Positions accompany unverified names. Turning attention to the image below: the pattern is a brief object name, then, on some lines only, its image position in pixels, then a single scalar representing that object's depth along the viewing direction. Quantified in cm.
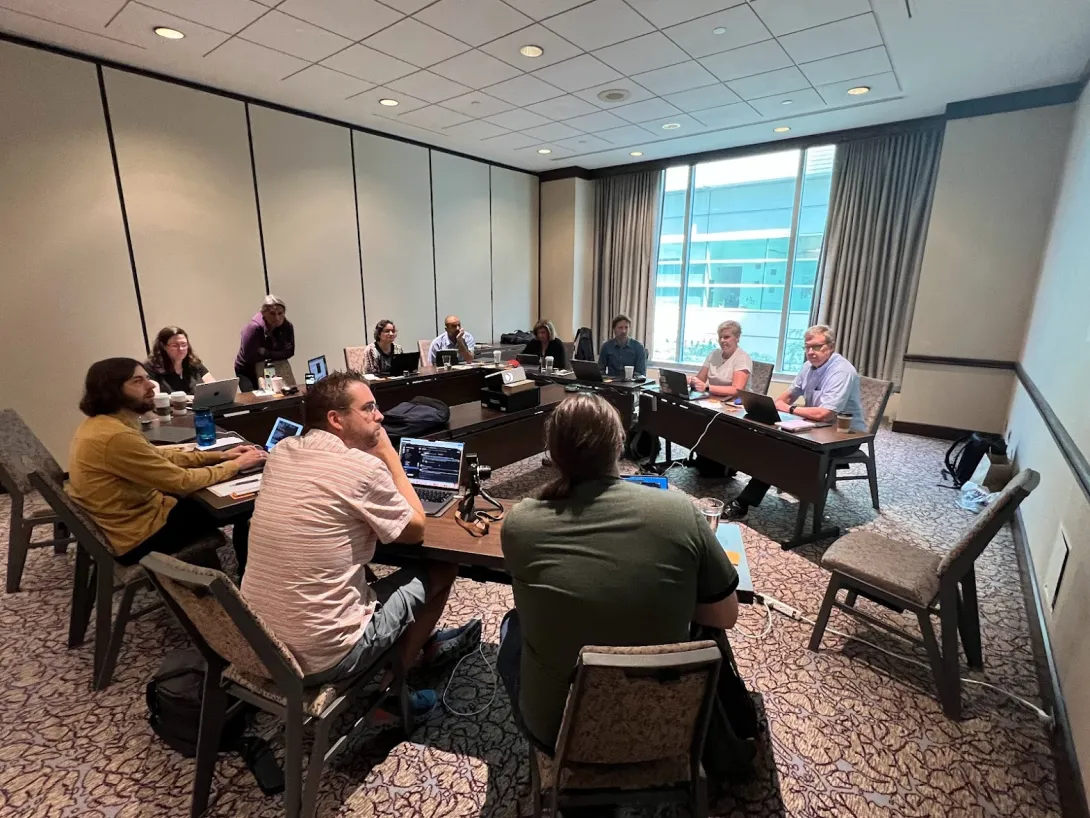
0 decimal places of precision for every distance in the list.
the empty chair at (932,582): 173
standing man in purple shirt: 429
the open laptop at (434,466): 211
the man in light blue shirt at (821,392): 322
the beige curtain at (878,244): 516
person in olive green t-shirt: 108
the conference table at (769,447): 283
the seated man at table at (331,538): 131
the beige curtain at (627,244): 704
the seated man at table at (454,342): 552
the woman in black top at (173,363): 337
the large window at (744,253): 605
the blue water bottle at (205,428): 258
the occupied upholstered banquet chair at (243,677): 116
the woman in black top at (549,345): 529
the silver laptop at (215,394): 318
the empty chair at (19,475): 223
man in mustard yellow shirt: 189
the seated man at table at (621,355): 484
